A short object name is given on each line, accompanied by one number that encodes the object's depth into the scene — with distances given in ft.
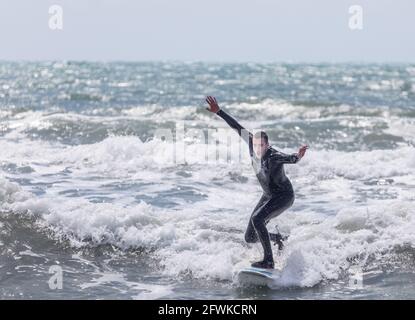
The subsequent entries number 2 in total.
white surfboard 58.23
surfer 58.54
